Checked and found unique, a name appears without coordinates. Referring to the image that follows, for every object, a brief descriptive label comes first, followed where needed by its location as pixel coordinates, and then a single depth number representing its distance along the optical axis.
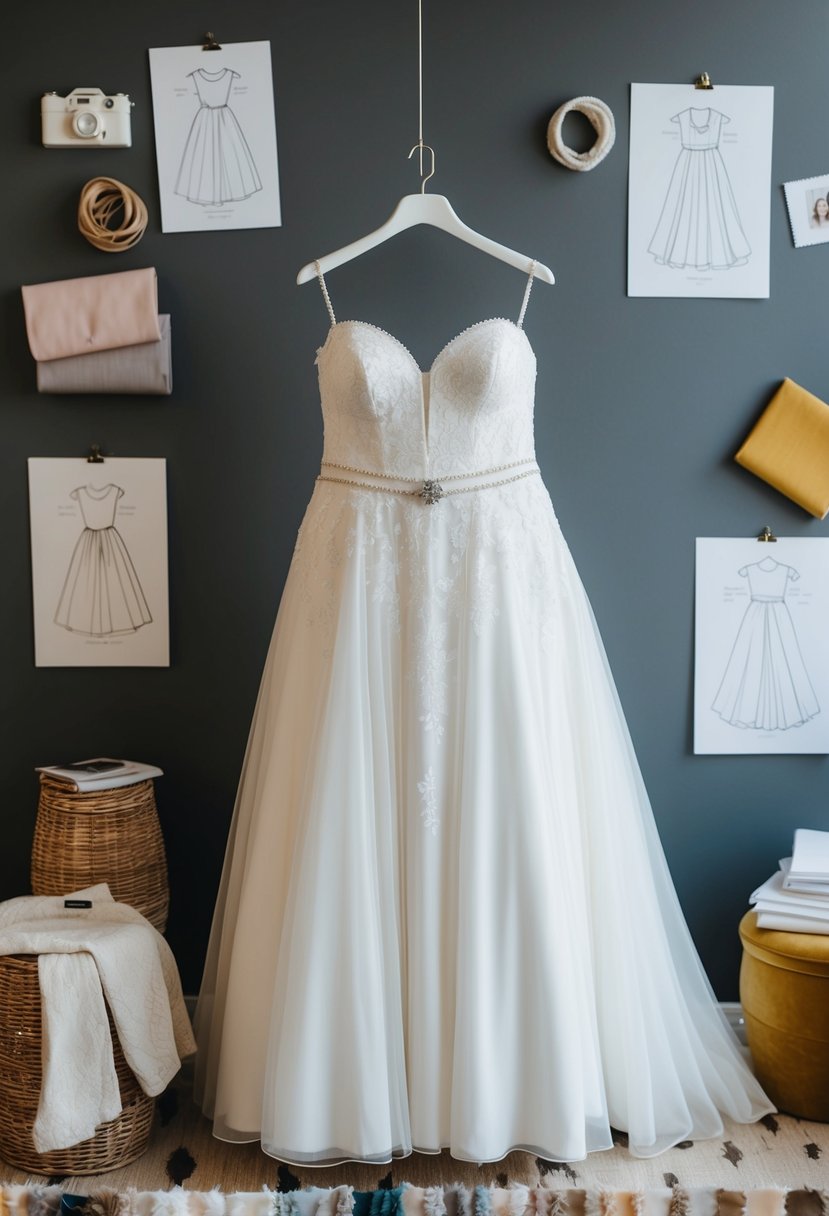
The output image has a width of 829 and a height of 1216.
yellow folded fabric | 2.62
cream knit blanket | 2.09
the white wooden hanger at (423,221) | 2.34
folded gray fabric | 2.56
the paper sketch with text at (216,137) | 2.58
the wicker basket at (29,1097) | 2.12
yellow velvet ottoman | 2.32
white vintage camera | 2.57
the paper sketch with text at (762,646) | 2.70
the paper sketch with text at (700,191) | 2.60
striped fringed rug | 1.44
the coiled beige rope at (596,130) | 2.54
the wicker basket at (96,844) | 2.46
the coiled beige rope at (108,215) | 2.55
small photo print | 2.62
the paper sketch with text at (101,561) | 2.68
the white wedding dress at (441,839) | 2.05
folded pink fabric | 2.54
